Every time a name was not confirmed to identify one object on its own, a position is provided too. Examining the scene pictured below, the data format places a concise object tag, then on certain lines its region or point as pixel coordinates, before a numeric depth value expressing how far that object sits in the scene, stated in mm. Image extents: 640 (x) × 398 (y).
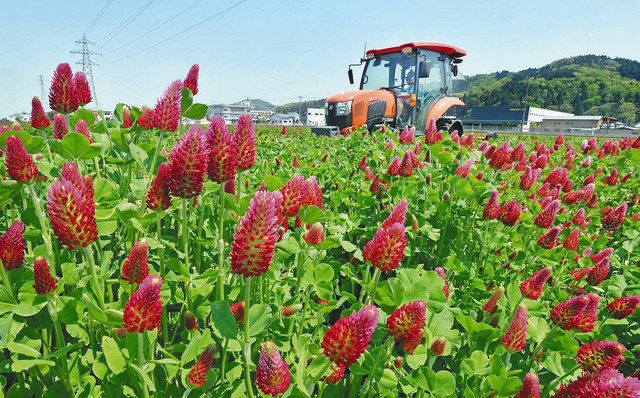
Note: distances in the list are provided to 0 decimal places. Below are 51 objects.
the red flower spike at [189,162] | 302
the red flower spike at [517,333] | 348
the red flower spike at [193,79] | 486
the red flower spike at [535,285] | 429
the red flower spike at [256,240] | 266
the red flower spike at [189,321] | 337
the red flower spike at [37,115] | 497
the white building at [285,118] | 90870
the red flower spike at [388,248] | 327
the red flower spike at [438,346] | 352
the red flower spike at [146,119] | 420
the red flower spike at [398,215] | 389
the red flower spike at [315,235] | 365
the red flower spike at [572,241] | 620
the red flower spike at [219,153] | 325
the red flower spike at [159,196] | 332
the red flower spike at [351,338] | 279
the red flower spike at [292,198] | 367
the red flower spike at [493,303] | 432
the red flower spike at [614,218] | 696
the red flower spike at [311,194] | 390
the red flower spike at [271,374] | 266
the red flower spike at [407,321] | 298
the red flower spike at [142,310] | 249
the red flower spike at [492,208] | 564
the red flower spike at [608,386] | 253
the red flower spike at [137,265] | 293
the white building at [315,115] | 96383
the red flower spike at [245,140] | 367
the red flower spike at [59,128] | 468
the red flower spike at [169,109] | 391
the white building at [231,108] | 94966
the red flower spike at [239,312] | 328
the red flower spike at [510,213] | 575
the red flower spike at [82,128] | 448
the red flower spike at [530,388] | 301
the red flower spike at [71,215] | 256
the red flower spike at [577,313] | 374
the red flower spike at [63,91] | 442
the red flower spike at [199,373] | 289
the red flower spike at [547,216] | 581
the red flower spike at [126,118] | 530
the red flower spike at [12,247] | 296
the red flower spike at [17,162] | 328
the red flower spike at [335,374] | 341
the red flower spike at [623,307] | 421
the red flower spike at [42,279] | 282
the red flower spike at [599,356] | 330
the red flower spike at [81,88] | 457
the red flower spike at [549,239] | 557
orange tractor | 8622
